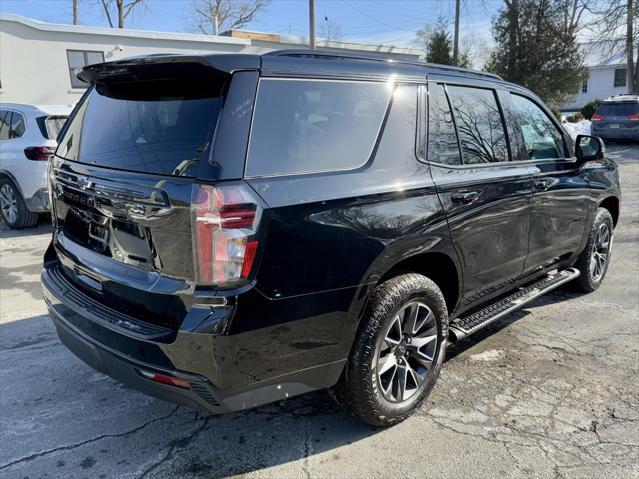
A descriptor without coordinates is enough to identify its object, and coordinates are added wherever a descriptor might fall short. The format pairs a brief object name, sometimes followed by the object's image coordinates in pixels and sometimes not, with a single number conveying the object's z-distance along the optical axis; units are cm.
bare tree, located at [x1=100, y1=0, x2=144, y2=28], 3656
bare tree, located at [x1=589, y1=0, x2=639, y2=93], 2481
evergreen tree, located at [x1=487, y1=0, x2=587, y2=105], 2184
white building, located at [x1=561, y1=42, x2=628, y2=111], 4328
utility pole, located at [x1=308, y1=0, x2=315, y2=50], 2198
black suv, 211
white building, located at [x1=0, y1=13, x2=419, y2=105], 1714
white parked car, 710
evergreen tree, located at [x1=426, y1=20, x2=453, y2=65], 2534
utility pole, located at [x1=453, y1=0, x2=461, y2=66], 2453
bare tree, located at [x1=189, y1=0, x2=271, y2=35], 4422
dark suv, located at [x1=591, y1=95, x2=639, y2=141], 1741
